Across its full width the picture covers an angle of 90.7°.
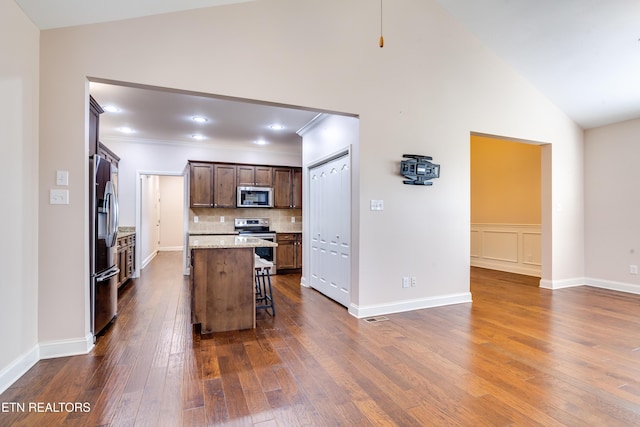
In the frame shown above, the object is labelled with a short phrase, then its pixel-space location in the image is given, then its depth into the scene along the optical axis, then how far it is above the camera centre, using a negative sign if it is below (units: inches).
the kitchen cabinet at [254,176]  251.9 +31.7
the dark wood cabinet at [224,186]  245.1 +22.8
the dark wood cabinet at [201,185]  238.7 +22.9
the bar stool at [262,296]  141.2 -42.3
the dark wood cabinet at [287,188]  263.1 +22.7
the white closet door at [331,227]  157.9 -7.1
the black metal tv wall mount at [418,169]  146.8 +21.3
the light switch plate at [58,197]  99.7 +5.8
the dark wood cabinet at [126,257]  190.7 -27.5
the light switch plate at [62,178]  100.3 +11.9
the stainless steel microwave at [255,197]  250.9 +14.4
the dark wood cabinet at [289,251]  251.0 -29.3
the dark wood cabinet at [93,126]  116.3 +34.3
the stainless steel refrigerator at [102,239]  110.7 -8.9
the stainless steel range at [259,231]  243.1 -13.1
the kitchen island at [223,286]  123.5 -28.3
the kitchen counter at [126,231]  199.3 -10.9
